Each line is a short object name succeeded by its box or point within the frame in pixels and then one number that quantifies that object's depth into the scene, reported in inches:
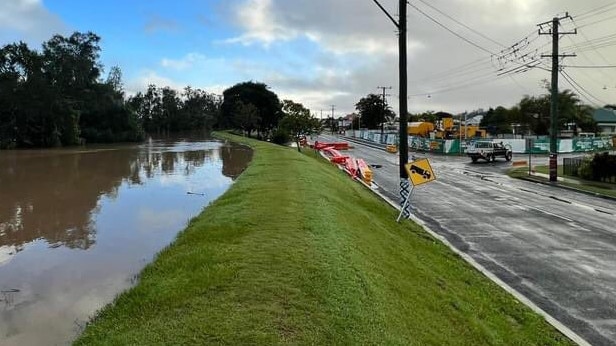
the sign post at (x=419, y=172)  702.5
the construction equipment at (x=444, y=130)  3543.3
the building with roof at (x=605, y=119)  5147.6
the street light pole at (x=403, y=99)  737.6
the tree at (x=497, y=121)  4773.6
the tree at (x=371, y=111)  6067.9
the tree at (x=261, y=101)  4837.6
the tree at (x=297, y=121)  2480.3
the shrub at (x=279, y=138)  3405.5
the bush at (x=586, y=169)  1534.2
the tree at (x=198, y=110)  6624.0
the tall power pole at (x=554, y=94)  1487.5
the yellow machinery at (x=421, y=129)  3838.6
